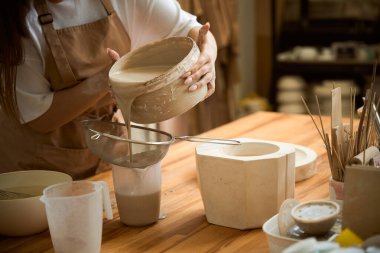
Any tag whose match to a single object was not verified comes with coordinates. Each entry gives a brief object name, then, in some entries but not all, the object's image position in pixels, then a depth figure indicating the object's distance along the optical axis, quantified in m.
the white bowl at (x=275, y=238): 1.28
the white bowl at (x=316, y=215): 1.25
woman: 1.92
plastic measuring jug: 1.35
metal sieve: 1.49
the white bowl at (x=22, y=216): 1.51
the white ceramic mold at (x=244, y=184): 1.51
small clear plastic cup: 1.57
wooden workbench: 1.47
